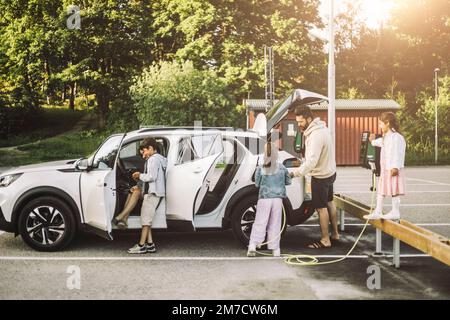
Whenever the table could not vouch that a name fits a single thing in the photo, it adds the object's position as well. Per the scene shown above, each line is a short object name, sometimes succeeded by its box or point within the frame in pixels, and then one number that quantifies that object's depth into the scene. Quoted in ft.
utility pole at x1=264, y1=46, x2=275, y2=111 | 55.39
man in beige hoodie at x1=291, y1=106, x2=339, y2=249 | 26.99
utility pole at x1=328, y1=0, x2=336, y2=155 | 51.49
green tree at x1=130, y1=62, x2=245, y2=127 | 104.27
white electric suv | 26.20
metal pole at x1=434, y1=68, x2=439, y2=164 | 103.23
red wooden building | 98.43
